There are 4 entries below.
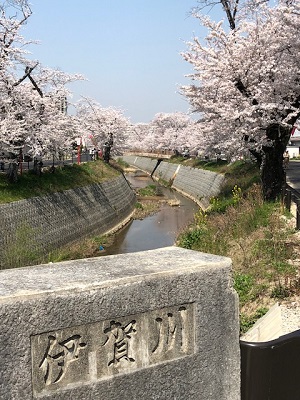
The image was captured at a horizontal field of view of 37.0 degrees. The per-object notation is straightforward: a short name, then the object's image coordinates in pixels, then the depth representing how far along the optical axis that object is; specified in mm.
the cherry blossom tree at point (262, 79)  14391
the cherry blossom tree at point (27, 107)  20047
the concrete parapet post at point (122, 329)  2820
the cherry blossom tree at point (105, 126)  45500
